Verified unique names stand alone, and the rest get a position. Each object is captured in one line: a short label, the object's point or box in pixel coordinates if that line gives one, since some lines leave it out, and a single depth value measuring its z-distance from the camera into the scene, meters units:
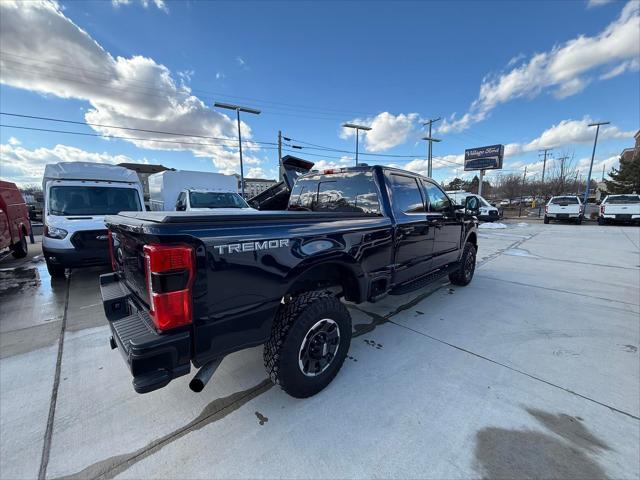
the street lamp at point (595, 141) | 25.83
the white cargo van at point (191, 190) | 8.91
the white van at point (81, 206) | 5.00
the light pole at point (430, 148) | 26.70
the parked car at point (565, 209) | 16.83
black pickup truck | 1.58
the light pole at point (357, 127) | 22.64
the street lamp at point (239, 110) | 16.20
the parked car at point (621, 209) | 15.20
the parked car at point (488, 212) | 18.11
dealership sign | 28.28
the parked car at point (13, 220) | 6.56
